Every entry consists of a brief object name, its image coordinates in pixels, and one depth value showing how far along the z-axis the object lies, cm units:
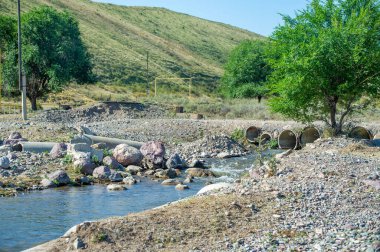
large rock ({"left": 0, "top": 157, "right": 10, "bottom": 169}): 1933
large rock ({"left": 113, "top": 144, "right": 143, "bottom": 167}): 2194
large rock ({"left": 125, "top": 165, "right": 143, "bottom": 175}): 2111
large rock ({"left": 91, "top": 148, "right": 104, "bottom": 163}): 2083
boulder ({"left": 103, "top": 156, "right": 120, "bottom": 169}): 2094
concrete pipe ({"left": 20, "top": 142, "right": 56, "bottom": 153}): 2270
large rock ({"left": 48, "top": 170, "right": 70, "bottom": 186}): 1815
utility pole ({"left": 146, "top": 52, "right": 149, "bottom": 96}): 7265
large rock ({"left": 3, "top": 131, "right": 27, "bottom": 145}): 2417
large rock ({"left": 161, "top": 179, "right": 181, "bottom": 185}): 1912
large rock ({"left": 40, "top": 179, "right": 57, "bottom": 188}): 1786
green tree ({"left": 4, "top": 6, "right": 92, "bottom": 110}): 4153
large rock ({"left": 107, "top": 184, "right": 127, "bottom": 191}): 1770
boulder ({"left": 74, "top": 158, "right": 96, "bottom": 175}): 1983
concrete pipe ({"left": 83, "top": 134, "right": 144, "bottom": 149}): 2623
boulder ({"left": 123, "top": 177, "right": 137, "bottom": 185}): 1894
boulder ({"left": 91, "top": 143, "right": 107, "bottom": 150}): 2388
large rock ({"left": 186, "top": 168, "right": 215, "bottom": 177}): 2112
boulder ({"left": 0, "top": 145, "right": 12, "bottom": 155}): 2209
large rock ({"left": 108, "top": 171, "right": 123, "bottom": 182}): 1926
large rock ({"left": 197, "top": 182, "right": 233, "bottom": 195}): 1375
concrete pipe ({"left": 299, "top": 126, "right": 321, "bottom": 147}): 2984
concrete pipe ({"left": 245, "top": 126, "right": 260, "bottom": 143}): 3364
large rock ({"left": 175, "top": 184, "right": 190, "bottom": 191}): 1811
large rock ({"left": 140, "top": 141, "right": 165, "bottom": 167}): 2220
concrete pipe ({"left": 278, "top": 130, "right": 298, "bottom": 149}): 3119
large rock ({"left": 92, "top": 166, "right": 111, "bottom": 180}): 1931
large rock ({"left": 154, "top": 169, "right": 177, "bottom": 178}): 2055
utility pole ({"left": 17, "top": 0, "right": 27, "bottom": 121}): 3250
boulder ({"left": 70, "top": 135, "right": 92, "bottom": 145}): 2405
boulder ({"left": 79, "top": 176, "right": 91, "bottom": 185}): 1859
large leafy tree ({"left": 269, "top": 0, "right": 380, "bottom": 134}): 2347
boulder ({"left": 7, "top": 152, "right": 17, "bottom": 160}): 2072
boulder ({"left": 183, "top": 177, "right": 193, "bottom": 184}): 1952
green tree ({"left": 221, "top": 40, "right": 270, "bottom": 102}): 5509
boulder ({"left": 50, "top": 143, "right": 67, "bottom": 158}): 2175
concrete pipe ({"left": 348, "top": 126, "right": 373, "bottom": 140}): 2697
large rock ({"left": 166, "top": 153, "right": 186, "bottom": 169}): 2241
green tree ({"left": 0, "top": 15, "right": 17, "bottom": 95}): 4344
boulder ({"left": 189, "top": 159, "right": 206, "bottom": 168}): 2311
